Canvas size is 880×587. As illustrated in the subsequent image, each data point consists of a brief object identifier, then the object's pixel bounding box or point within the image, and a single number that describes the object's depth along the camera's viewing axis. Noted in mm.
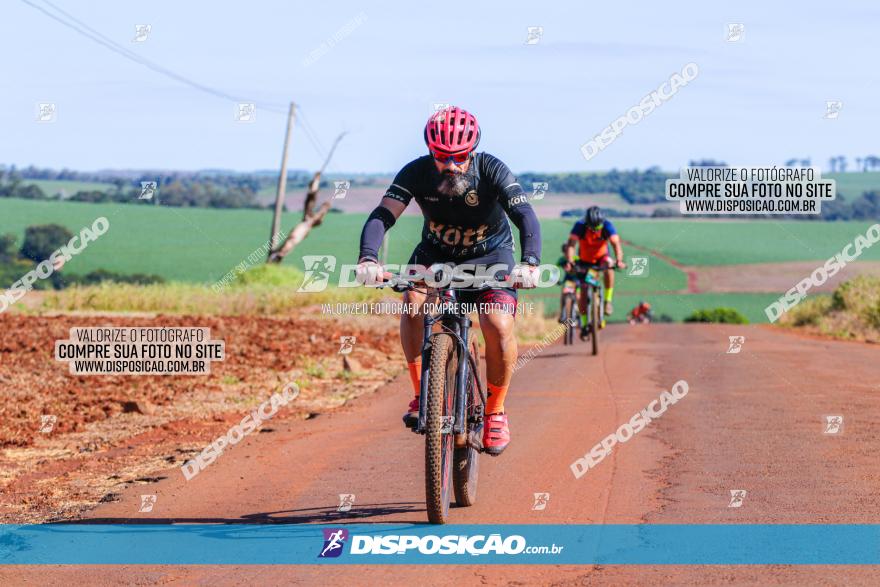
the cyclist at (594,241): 19406
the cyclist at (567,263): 19422
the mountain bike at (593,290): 19797
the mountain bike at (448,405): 7387
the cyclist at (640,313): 48000
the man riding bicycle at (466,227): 7781
